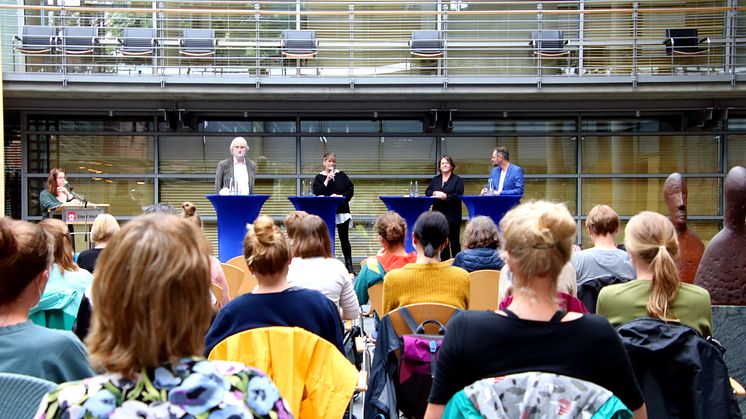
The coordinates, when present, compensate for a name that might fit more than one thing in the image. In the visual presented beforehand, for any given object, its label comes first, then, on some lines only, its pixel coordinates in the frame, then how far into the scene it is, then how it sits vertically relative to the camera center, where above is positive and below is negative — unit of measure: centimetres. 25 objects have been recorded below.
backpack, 298 -74
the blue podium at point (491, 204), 835 +2
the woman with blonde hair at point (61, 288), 307 -43
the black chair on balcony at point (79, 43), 1077 +268
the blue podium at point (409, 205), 840 +1
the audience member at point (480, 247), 466 -30
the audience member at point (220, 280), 396 -45
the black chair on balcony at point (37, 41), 1067 +271
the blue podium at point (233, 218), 736 -14
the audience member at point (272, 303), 258 -39
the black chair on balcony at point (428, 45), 1121 +277
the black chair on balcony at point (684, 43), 1123 +285
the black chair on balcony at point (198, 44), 1107 +276
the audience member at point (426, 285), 364 -44
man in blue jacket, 898 +39
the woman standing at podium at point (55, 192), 964 +19
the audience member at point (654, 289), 262 -34
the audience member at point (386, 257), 452 -37
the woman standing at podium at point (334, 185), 923 +29
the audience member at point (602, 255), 422 -32
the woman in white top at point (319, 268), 374 -37
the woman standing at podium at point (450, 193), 916 +18
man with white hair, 812 +38
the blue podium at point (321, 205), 805 +1
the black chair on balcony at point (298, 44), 1118 +277
